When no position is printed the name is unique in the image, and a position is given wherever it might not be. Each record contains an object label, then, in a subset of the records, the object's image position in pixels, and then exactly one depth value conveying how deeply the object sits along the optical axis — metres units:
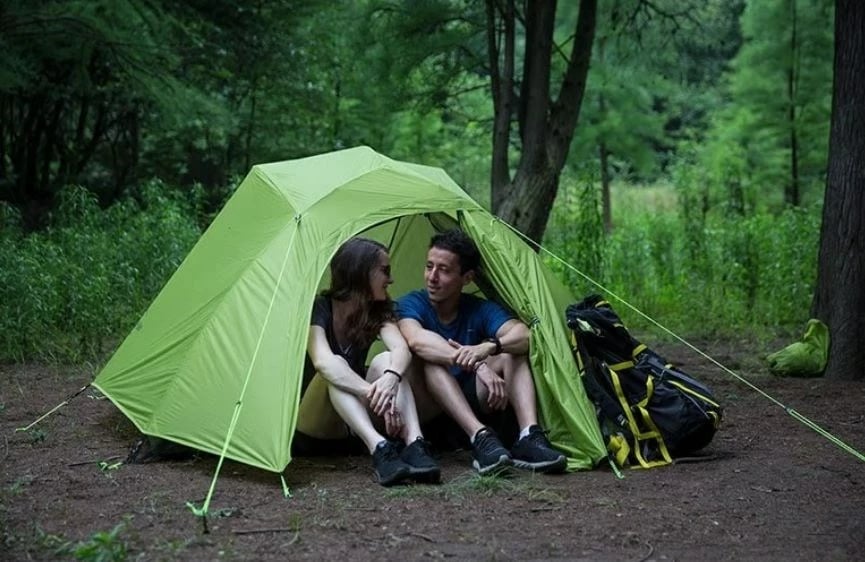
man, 4.73
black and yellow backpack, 4.83
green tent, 4.59
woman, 4.58
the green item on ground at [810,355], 6.81
